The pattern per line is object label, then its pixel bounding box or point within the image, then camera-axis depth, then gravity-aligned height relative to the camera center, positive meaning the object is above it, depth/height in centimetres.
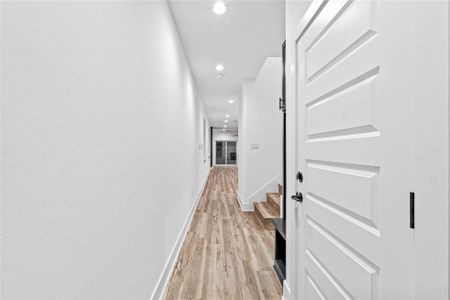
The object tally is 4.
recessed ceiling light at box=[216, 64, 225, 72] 357 +137
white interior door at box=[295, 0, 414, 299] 65 +1
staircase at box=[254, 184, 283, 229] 340 -102
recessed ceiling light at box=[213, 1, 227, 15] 200 +133
